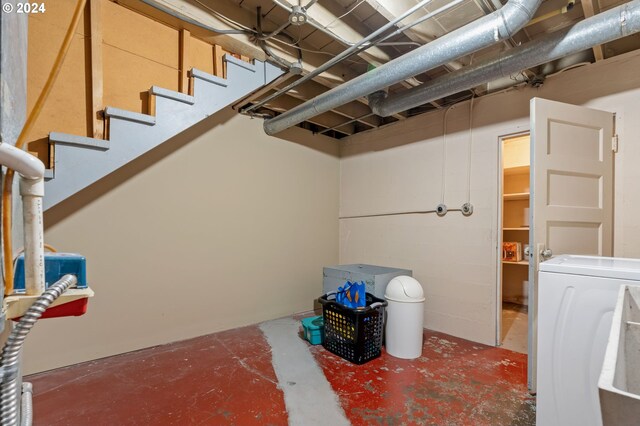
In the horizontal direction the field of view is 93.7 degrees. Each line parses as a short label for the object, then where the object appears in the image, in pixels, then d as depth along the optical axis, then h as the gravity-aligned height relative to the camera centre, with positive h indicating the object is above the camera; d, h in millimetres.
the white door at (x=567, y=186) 2064 +189
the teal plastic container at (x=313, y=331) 2867 -1169
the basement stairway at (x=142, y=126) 1741 +565
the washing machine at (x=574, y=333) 1218 -521
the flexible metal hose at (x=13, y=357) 672 -334
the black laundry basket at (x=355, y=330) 2473 -1022
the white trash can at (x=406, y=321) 2596 -959
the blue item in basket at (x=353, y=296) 2553 -754
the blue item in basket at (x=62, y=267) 931 -182
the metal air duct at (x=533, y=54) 1724 +1070
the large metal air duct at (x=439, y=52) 1704 +1067
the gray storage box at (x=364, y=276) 2922 -682
